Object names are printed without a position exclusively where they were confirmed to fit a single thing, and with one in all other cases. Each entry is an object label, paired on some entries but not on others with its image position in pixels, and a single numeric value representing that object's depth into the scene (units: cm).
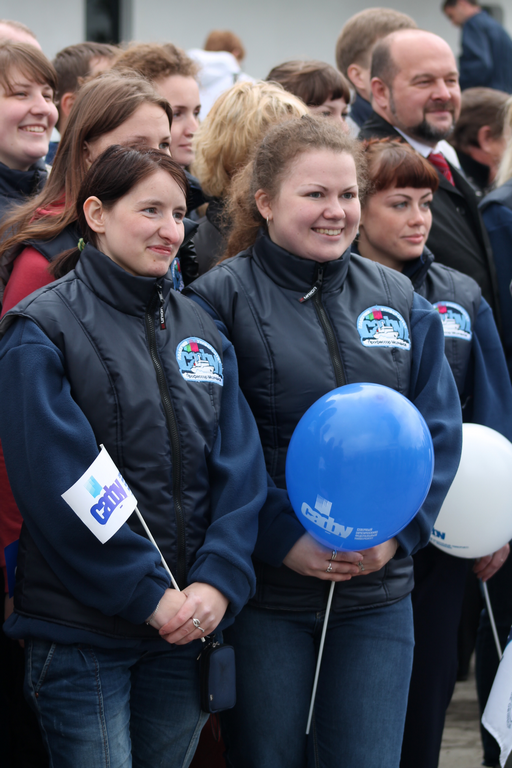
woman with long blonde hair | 561
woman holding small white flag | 364
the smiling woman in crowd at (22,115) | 564
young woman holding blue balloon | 431
